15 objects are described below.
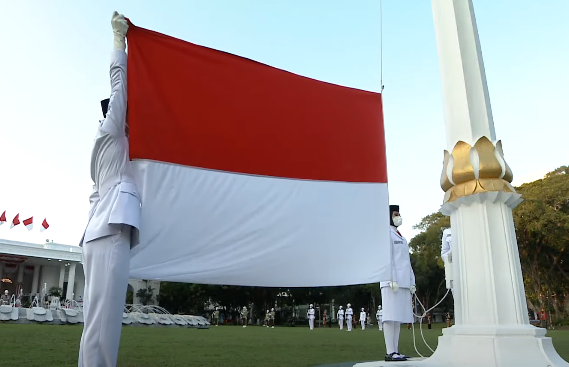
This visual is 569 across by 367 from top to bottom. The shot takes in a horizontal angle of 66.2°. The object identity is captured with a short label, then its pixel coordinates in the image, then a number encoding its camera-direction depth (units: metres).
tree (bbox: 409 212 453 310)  28.64
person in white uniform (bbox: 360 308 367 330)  24.20
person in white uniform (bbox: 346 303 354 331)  21.45
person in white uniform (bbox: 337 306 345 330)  24.70
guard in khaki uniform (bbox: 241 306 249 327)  27.88
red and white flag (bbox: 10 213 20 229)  31.69
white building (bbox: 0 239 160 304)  35.09
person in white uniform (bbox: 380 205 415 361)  5.87
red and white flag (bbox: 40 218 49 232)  33.65
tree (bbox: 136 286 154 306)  39.06
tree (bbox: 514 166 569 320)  20.66
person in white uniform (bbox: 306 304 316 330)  22.74
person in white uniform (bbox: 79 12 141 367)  2.37
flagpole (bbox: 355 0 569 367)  2.32
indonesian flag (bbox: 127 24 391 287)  2.93
